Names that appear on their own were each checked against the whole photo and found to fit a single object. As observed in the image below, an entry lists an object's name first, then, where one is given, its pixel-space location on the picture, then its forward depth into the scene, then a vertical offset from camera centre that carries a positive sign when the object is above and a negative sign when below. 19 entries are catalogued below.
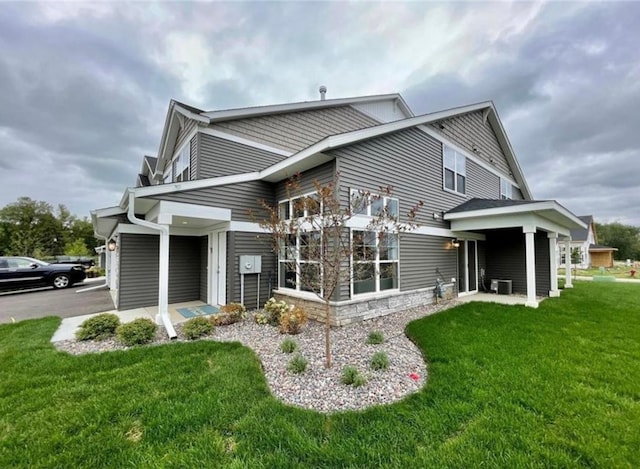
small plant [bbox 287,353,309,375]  4.06 -1.86
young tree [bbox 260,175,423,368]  4.11 -0.01
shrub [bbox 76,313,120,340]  5.63 -1.78
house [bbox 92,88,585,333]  7.11 +1.01
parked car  12.19 -1.46
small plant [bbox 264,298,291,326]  6.72 -1.72
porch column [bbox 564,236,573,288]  13.11 -1.44
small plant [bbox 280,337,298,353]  4.89 -1.89
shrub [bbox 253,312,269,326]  6.70 -1.90
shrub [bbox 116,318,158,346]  5.31 -1.78
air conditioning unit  11.47 -1.90
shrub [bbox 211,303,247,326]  6.60 -1.81
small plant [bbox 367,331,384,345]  5.39 -1.93
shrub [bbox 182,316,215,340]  5.70 -1.83
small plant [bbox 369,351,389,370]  4.20 -1.86
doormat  7.62 -2.00
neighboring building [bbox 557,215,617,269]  30.12 -1.18
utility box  7.88 -0.63
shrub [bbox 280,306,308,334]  6.05 -1.79
